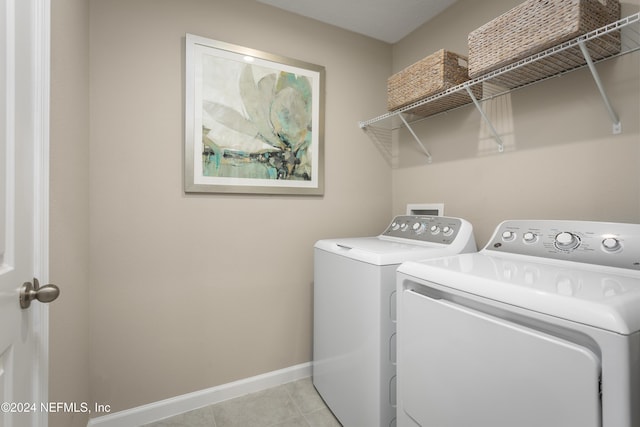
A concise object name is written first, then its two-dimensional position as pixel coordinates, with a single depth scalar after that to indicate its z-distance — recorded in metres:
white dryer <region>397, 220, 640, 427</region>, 0.63
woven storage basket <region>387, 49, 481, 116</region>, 1.56
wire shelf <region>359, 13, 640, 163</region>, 1.06
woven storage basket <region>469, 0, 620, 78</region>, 1.03
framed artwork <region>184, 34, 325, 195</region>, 1.67
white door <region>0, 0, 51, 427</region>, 0.69
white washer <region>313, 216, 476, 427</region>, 1.28
